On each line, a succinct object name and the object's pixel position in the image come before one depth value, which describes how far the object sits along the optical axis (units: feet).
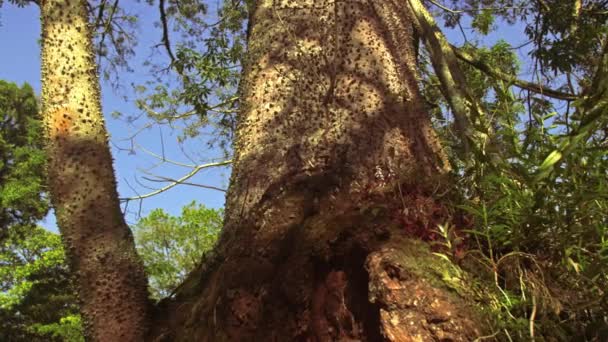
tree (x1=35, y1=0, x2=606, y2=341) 4.08
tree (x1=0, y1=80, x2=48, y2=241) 53.88
